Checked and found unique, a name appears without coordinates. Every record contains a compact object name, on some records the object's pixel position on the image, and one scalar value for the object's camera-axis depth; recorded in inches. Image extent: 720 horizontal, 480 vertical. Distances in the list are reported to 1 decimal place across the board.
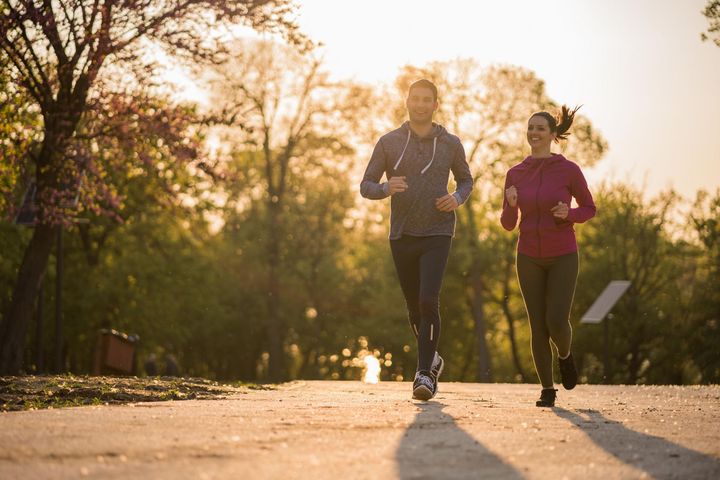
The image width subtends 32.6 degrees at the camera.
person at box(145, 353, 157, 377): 1221.6
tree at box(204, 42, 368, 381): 1539.1
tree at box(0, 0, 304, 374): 659.4
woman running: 361.3
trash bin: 939.3
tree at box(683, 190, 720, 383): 1829.5
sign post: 997.8
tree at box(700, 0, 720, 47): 737.5
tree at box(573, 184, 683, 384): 1883.6
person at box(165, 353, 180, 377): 1196.1
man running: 375.6
